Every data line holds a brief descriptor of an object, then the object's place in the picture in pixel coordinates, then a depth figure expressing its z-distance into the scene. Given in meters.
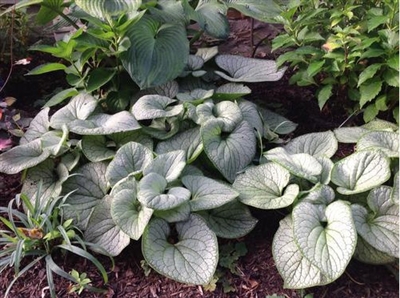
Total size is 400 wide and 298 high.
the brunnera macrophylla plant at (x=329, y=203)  1.39
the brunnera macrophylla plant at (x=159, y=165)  1.49
